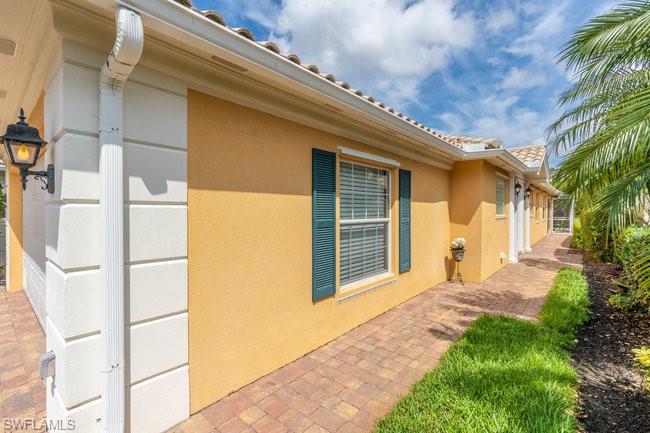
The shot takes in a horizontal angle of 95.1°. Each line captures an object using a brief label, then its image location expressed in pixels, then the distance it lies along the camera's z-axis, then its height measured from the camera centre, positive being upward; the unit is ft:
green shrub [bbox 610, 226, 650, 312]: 18.18 -3.81
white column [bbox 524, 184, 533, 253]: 44.09 -1.71
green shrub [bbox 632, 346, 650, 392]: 10.07 -5.08
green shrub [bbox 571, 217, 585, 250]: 47.21 -3.69
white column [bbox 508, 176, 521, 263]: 34.73 -0.97
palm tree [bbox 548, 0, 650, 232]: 10.11 +3.88
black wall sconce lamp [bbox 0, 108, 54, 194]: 7.86 +1.87
